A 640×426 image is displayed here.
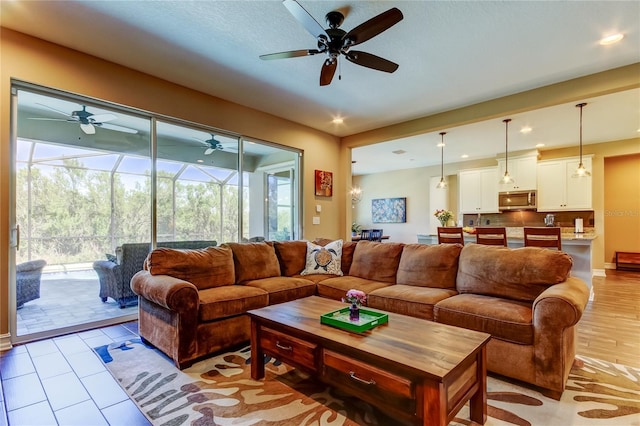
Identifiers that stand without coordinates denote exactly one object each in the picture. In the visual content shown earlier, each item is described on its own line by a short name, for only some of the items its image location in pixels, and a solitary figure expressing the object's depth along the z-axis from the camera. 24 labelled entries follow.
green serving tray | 1.83
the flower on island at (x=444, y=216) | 5.93
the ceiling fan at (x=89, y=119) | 3.30
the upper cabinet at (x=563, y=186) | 6.37
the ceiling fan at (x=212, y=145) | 4.41
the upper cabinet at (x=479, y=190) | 7.48
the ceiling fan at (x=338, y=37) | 2.08
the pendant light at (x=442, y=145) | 5.87
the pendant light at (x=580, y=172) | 4.88
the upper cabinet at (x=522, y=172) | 6.81
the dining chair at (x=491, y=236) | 4.25
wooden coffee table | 1.39
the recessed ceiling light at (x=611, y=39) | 2.71
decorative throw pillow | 3.78
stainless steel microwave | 6.89
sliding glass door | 3.01
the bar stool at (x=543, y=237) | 4.02
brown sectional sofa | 2.05
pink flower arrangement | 2.00
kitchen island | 4.32
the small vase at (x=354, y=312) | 1.98
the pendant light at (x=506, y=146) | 5.08
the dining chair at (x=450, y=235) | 4.62
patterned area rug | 1.75
